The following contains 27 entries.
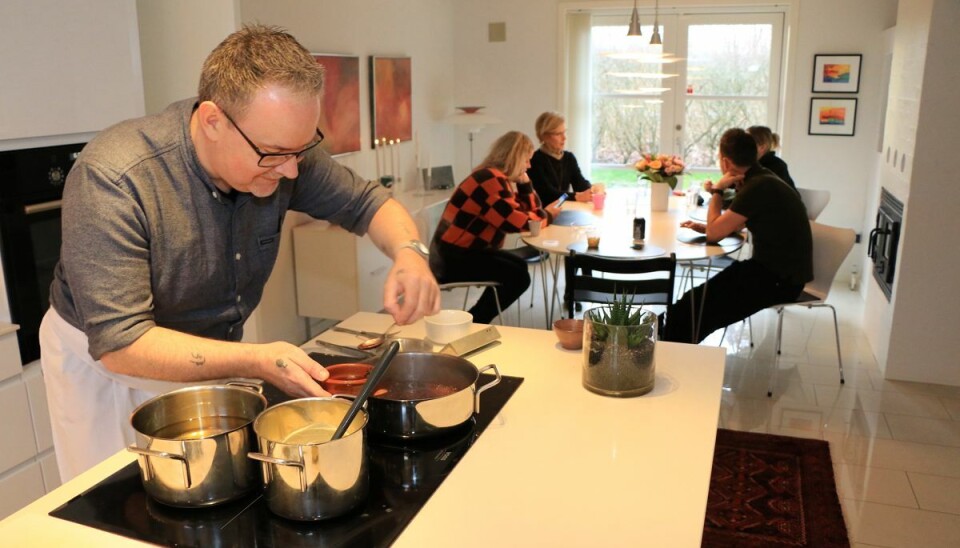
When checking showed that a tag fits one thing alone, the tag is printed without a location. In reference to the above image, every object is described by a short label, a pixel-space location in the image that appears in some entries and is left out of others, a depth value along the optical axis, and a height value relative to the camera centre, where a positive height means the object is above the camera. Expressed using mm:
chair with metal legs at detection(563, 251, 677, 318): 3564 -800
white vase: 5043 -608
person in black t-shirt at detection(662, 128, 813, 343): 3973 -762
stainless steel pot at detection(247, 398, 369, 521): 1195 -561
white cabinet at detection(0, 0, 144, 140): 2416 +120
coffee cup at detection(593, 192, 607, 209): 5273 -656
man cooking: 1434 -282
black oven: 2488 -391
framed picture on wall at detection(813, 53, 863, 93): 6188 +189
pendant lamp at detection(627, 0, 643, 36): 4785 +431
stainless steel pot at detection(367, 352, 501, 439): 1458 -569
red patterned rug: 2854 -1529
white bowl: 2129 -595
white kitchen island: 1246 -658
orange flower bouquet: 4965 -424
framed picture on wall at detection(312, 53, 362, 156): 5066 -18
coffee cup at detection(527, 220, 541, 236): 4422 -693
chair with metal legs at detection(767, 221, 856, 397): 4129 -837
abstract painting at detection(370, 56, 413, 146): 5730 +22
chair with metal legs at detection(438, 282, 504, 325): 3811 -888
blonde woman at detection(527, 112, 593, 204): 5902 -470
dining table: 4023 -736
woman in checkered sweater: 4426 -681
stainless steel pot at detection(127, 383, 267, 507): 1226 -556
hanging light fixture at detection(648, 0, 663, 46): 5320 +392
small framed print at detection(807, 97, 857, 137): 6281 -146
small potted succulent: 1739 -544
